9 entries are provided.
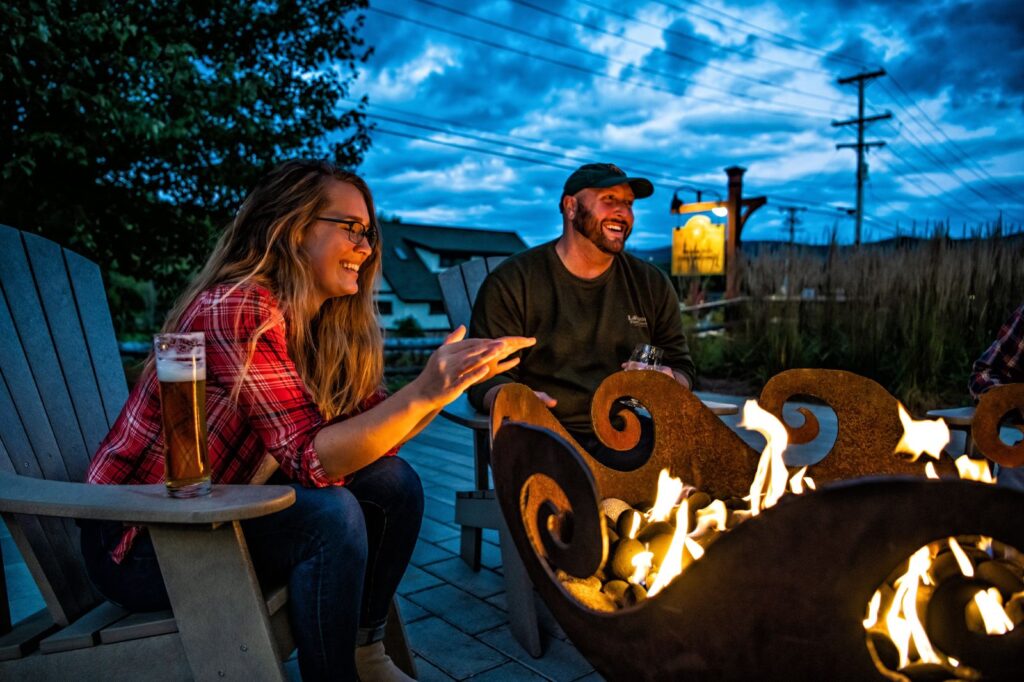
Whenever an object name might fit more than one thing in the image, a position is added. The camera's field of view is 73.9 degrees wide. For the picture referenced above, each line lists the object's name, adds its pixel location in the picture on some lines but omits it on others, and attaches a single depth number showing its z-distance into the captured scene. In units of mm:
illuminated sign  10594
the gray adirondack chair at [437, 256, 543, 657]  1872
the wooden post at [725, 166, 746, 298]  10250
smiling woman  1231
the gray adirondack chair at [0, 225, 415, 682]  1013
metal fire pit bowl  696
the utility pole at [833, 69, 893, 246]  24750
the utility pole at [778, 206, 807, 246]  46325
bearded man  2217
